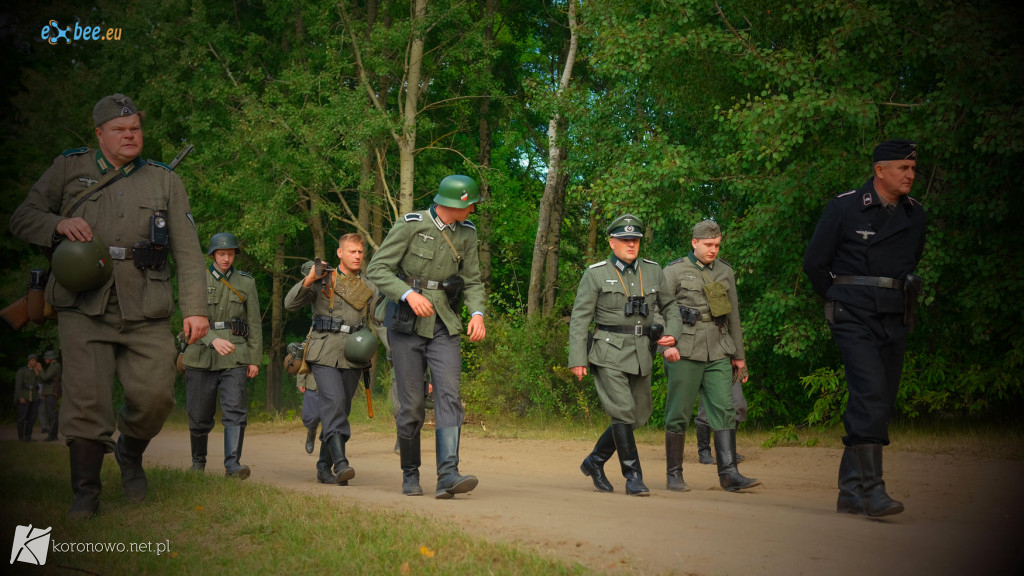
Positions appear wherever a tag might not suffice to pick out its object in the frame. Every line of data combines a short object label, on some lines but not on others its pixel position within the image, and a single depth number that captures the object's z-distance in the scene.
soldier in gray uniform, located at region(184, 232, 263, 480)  9.85
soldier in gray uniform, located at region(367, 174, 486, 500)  7.53
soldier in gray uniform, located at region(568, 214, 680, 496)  7.97
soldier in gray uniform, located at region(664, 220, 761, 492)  8.55
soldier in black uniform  6.70
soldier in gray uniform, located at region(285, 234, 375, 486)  8.97
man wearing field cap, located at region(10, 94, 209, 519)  6.20
